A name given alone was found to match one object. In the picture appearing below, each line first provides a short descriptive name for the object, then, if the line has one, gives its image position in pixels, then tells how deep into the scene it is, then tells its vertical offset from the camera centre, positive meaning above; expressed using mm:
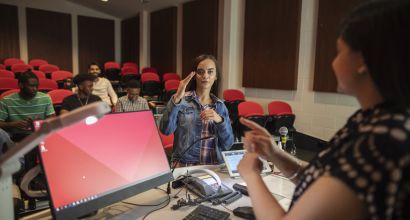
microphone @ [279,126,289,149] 2035 -391
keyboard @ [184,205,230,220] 1224 -558
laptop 1769 -489
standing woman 2027 -351
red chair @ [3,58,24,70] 8570 +352
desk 1259 -574
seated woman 620 -109
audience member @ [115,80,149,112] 4223 -334
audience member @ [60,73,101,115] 3803 -230
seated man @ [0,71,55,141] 3355 -375
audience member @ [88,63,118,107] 5438 -259
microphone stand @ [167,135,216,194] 1950 -478
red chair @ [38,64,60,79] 8406 +153
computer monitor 993 -326
